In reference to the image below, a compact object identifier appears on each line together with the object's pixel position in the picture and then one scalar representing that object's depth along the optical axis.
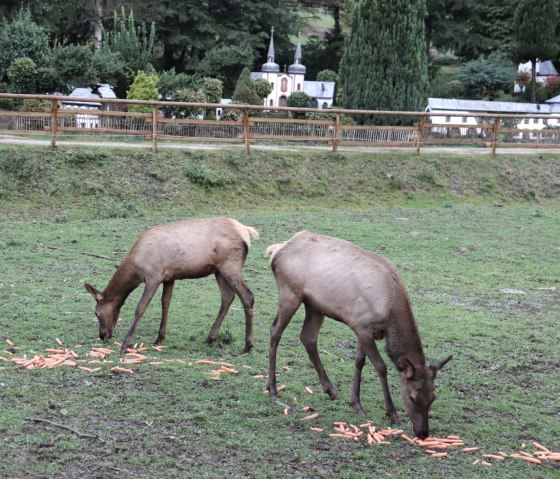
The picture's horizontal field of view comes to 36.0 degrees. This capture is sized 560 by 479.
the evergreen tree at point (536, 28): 43.94
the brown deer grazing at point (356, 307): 6.60
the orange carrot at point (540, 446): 6.50
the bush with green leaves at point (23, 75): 34.00
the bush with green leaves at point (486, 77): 49.78
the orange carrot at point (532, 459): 6.28
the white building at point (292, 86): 46.28
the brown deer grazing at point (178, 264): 8.57
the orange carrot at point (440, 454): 6.26
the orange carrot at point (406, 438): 6.49
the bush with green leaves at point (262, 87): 40.72
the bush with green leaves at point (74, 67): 34.75
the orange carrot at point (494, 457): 6.28
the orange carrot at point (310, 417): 6.85
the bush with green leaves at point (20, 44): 37.69
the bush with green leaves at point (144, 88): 33.56
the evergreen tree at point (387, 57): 32.69
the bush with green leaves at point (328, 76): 49.12
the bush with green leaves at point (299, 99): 40.03
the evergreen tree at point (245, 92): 37.62
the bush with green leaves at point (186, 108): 24.38
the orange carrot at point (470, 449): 6.41
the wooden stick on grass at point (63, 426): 6.18
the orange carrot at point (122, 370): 7.72
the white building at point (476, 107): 41.81
